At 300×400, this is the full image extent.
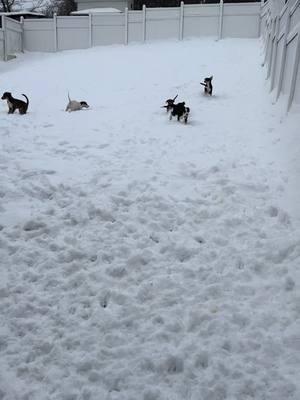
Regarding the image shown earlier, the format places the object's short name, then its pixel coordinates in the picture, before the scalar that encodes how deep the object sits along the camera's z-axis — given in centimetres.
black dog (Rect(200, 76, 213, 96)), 1331
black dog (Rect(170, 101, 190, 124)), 1053
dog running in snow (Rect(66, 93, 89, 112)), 1218
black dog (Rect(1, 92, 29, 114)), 1131
